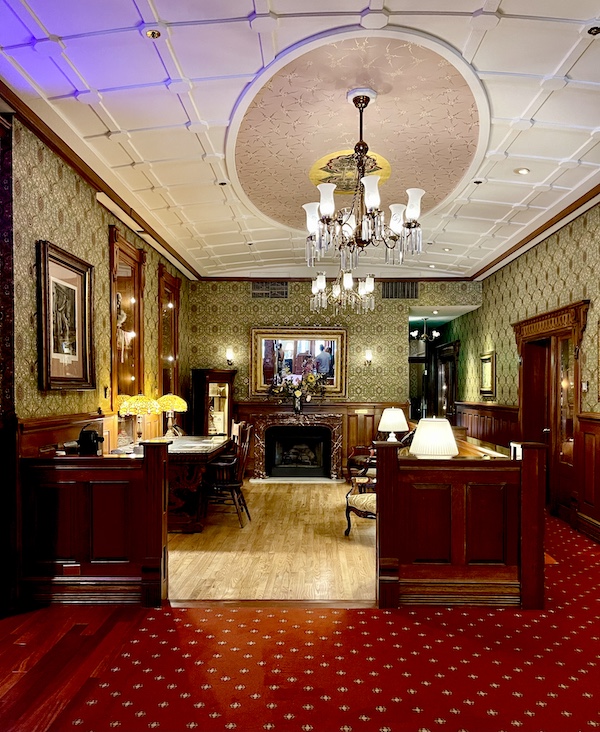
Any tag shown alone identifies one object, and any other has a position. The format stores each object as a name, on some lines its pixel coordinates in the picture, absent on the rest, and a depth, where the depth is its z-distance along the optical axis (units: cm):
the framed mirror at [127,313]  635
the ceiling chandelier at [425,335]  1323
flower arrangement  1002
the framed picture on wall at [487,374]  974
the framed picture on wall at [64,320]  445
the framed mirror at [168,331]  843
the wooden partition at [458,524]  404
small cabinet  991
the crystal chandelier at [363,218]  426
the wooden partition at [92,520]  411
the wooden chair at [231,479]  654
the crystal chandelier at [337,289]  684
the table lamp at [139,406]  591
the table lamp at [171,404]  666
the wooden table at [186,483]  598
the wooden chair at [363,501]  554
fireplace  1013
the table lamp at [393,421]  641
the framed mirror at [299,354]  1041
